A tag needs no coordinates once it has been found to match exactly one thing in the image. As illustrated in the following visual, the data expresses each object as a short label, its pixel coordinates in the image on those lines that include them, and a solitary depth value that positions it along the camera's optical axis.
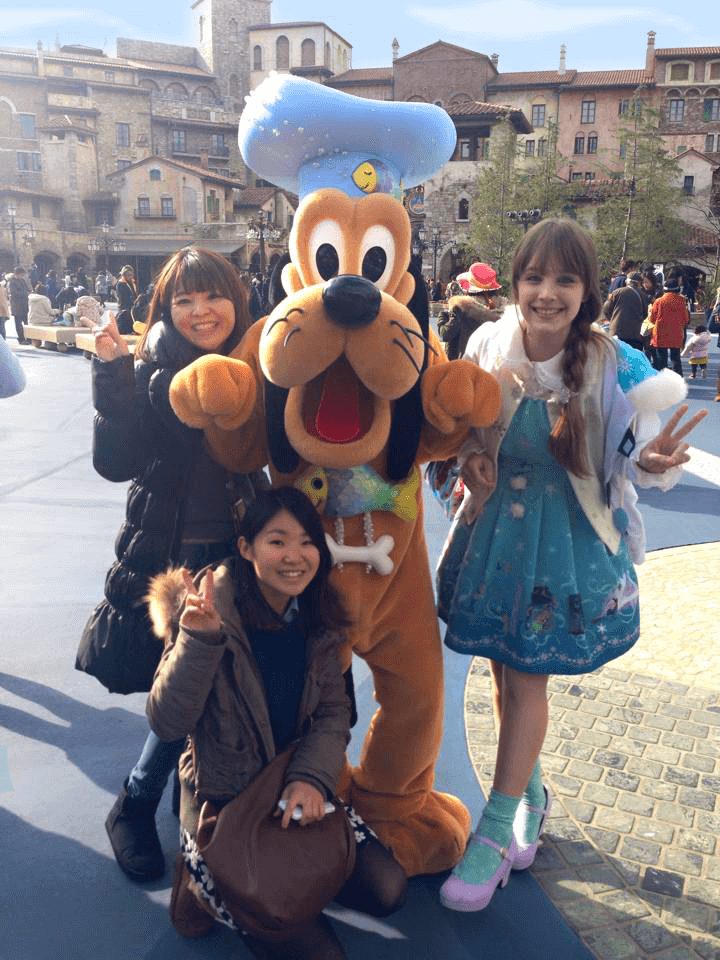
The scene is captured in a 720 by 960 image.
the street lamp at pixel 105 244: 38.16
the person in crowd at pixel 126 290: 14.23
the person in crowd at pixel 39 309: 15.95
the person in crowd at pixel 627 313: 9.67
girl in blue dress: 2.04
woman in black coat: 2.26
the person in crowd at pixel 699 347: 11.46
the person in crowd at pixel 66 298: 19.91
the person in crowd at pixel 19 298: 16.14
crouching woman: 1.87
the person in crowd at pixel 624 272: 12.41
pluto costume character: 1.93
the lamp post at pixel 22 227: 36.78
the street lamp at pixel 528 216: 20.81
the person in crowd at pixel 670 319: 10.59
